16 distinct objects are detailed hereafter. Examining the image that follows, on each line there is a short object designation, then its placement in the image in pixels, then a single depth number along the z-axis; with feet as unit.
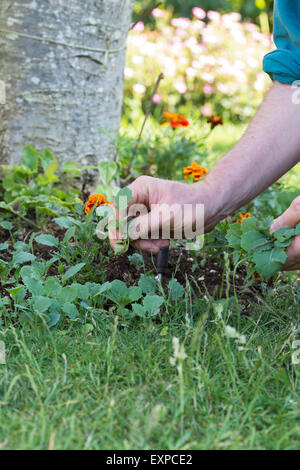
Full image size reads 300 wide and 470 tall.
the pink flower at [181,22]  19.93
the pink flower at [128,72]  17.11
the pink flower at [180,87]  15.32
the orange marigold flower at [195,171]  7.83
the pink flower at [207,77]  18.31
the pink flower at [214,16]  20.64
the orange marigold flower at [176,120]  9.61
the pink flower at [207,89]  18.15
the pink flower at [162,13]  18.79
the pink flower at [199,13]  19.03
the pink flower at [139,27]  17.43
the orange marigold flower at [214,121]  9.31
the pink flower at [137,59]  18.33
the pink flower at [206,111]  17.61
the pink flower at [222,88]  18.43
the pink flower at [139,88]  15.95
